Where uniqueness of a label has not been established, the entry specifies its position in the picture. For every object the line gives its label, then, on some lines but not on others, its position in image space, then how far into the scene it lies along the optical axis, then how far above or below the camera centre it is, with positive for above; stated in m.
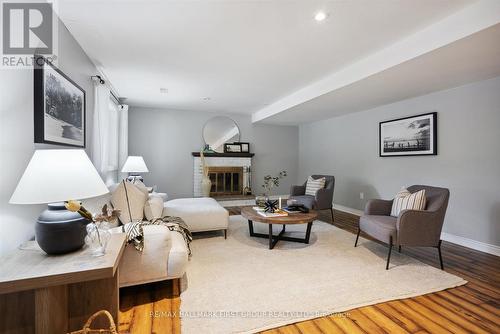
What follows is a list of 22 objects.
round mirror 5.80 +0.83
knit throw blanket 1.79 -0.60
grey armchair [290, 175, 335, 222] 4.11 -0.59
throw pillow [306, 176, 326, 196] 4.39 -0.38
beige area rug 1.68 -1.05
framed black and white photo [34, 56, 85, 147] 1.64 +0.47
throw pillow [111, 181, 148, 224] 2.36 -0.37
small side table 1.08 -0.69
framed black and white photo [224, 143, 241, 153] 5.92 +0.44
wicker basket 1.15 -0.81
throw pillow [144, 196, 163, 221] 2.54 -0.48
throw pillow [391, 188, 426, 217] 2.57 -0.40
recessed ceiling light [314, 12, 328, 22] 1.92 +1.24
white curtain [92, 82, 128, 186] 2.84 +0.42
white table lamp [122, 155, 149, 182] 3.83 -0.02
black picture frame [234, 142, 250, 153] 6.07 +0.47
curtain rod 2.78 +1.14
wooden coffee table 2.71 -0.64
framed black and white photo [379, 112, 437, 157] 3.46 +0.48
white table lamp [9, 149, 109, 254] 1.15 -0.13
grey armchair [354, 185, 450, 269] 2.34 -0.62
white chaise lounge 3.08 -0.67
